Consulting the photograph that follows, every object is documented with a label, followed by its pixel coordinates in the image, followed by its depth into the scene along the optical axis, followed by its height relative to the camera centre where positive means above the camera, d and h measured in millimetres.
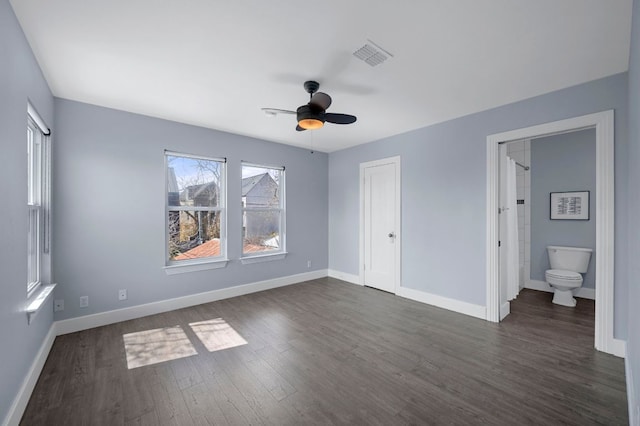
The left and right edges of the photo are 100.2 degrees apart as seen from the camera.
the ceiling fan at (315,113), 2460 +956
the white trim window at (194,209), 3824 +45
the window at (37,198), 2495 +143
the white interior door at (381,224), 4449 -204
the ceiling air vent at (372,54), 2078 +1281
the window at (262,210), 4598 +35
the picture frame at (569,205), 4250 +105
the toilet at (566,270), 3820 -901
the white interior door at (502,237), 3383 -319
